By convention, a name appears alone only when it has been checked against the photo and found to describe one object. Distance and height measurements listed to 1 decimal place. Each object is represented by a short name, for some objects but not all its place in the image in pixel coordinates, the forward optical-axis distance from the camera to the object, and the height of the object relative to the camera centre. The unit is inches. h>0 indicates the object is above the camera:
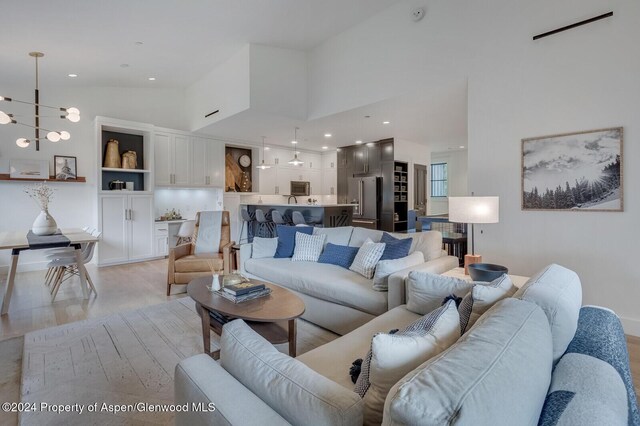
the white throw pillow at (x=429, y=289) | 78.2 -20.5
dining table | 133.5 -14.8
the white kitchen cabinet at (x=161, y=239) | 253.8 -24.5
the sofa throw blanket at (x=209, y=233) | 178.8 -13.7
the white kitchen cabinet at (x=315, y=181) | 365.7 +32.5
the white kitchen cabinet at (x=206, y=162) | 278.1 +41.9
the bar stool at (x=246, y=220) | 296.7 -10.5
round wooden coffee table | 85.7 -28.3
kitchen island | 243.9 -3.5
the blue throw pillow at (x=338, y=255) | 135.0 -20.2
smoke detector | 158.2 +97.9
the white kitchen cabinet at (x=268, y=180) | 326.3 +29.7
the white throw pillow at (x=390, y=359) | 37.3 -18.4
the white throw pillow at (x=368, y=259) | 117.5 -19.2
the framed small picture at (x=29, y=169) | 203.6 +26.4
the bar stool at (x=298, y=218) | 249.0 -7.3
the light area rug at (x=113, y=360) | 76.4 -45.2
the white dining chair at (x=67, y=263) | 150.0 -25.6
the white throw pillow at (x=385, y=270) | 101.9 -19.8
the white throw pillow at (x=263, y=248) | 156.7 -19.5
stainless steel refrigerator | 300.7 +7.9
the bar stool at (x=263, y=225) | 275.3 -15.0
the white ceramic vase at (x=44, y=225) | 162.6 -8.4
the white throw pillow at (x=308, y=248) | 147.1 -18.4
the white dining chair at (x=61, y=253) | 156.9 -22.4
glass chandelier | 160.0 +49.1
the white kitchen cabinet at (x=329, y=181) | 366.6 +31.8
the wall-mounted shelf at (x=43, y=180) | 199.9 +20.1
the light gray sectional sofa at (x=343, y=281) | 101.1 -26.7
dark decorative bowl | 93.8 -19.3
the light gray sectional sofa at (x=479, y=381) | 26.5 -19.8
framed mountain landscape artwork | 116.0 +14.4
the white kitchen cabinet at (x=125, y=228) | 226.4 -13.9
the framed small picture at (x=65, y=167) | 220.1 +29.5
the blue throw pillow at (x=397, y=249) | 118.6 -15.2
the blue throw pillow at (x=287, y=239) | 156.6 -15.1
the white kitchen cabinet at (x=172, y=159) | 258.8 +41.8
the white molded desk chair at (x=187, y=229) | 208.4 -13.5
